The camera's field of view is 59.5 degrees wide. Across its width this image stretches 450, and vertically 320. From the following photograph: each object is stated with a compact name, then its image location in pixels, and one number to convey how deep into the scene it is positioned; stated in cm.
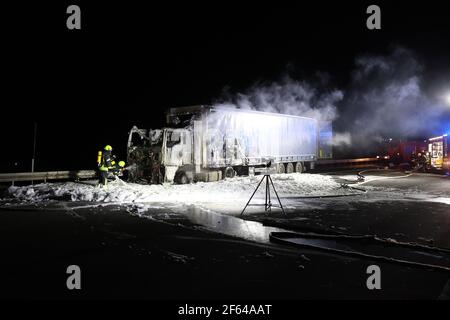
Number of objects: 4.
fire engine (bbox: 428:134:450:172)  2755
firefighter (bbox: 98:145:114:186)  1656
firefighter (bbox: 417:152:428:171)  3058
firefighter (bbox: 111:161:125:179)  1711
